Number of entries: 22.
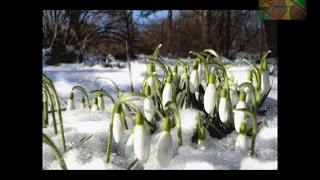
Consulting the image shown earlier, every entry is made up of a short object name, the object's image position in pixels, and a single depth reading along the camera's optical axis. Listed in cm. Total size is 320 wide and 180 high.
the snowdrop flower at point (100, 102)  30
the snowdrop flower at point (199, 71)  26
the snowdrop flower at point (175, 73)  28
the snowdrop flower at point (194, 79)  25
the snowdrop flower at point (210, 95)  22
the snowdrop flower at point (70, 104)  31
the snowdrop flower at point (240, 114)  21
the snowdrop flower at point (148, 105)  20
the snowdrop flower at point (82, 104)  32
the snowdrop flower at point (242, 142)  21
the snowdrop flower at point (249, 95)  27
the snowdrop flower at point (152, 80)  24
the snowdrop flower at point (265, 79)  26
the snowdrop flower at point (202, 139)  22
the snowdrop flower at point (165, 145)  17
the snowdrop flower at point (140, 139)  17
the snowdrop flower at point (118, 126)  19
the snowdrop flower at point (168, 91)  23
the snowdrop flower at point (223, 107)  22
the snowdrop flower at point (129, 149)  20
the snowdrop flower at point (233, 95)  26
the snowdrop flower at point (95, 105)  29
